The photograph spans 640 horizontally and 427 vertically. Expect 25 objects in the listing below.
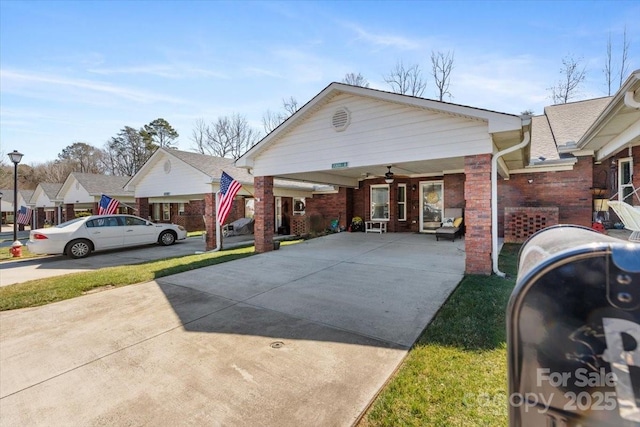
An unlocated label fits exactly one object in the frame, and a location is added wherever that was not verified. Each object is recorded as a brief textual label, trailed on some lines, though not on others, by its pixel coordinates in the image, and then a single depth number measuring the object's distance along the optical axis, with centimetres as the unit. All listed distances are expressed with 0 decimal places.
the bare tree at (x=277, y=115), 3031
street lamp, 1175
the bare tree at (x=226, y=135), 3634
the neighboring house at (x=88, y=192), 2120
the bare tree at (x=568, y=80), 2122
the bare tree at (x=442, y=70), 2484
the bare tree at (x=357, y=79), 2700
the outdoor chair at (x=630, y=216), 615
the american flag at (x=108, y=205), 1457
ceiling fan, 1099
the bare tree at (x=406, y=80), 2578
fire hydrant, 1170
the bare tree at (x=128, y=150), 4237
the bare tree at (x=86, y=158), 4719
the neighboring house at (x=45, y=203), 2575
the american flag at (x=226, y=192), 1075
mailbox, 103
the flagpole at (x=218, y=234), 1210
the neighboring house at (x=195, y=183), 1349
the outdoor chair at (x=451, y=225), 1143
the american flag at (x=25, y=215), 2991
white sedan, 1073
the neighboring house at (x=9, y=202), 3559
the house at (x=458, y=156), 666
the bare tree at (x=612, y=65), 1920
